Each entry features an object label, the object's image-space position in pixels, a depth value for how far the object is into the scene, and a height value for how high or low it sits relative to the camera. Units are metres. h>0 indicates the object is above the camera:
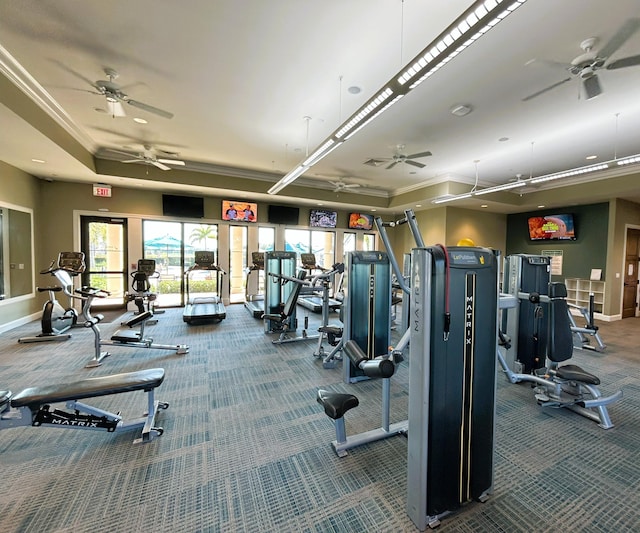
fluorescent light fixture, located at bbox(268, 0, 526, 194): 1.71 +1.55
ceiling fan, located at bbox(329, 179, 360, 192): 7.03 +1.84
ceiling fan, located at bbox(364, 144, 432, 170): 5.21 +1.85
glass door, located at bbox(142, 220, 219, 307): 7.76 +0.12
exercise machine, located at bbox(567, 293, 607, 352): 4.57 -1.32
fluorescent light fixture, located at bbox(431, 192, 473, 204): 6.88 +1.55
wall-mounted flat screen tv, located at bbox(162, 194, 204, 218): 7.55 +1.31
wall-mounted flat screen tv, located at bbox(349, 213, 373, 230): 9.91 +1.27
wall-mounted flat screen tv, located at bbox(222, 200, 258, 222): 8.09 +1.30
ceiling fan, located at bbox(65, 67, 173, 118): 3.30 +1.94
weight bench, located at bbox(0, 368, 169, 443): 1.96 -1.12
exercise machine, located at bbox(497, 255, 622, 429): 2.70 -1.04
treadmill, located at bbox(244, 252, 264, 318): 7.23 -1.20
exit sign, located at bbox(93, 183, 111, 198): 6.86 +1.55
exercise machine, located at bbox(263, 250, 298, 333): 5.59 -0.62
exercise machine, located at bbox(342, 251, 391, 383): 3.32 -0.57
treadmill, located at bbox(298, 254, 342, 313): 7.23 -1.26
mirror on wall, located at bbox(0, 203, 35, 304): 5.33 -0.03
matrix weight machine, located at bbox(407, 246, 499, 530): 1.49 -0.67
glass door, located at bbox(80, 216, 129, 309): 7.08 -0.11
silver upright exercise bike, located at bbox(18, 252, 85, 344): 4.73 -1.04
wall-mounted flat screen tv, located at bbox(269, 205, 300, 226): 8.79 +1.30
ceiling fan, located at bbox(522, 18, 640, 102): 2.51 +1.99
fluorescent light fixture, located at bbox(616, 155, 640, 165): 4.18 +1.52
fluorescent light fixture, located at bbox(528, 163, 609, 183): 4.60 +1.55
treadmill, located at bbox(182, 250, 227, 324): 5.96 -1.25
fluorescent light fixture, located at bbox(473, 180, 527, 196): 5.67 +1.55
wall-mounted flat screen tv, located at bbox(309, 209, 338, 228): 9.38 +1.27
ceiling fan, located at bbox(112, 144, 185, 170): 5.20 +1.81
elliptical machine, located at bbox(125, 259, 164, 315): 6.02 -0.80
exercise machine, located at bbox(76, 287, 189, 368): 3.77 -1.19
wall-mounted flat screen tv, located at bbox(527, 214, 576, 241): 7.81 +0.93
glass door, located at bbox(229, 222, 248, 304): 8.67 -0.16
